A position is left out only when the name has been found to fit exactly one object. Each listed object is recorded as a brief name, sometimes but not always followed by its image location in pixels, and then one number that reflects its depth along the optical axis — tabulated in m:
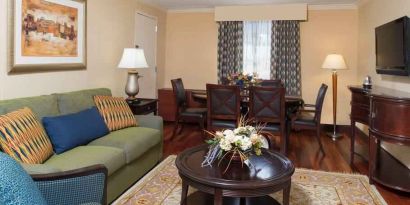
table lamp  4.17
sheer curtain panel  6.17
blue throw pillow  2.70
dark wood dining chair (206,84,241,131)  4.21
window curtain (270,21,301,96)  5.99
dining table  4.30
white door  5.48
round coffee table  2.05
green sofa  2.54
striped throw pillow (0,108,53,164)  2.16
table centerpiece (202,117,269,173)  2.29
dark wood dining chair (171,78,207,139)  4.96
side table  4.13
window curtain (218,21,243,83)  6.27
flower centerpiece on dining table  4.67
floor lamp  5.36
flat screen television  3.35
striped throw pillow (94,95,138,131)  3.46
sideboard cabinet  2.93
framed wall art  2.88
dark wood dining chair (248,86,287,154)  4.02
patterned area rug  2.87
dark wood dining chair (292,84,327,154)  4.30
